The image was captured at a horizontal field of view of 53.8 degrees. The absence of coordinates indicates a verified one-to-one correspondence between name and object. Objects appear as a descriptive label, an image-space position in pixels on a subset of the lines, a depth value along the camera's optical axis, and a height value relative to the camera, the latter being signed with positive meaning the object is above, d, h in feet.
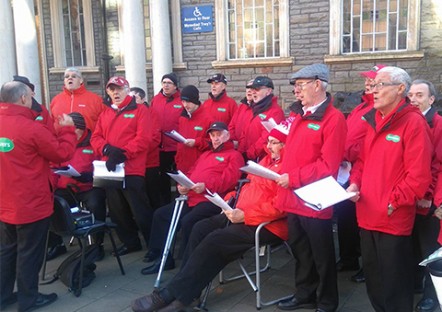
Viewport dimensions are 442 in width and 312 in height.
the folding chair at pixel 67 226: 13.12 -4.24
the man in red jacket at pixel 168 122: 19.25 -1.70
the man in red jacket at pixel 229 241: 11.37 -4.26
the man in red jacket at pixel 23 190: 11.39 -2.71
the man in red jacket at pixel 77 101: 17.99 -0.63
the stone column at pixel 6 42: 23.52 +2.49
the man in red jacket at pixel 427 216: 10.61 -3.53
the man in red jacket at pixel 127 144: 15.47 -2.07
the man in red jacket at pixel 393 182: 8.99 -2.23
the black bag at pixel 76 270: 13.33 -5.70
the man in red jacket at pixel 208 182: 14.19 -3.27
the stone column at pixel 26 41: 24.97 +2.67
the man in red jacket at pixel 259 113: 16.01 -1.22
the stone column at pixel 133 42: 25.76 +2.49
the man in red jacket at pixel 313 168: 10.51 -2.16
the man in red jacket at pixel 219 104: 18.56 -0.95
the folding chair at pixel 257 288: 11.48 -5.83
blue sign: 31.91 +4.61
